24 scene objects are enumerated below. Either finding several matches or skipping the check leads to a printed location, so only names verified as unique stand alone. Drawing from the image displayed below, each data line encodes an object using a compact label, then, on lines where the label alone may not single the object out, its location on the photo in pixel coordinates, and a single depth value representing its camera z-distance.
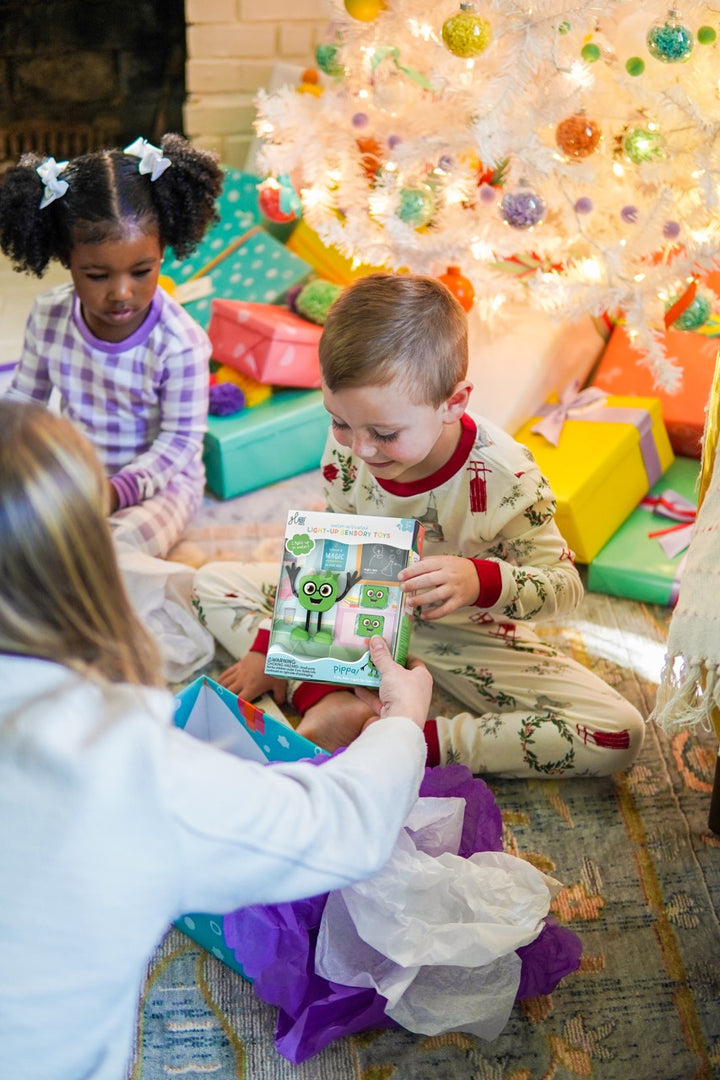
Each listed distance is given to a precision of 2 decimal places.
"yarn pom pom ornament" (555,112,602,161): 1.66
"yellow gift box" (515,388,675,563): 1.72
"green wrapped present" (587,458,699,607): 1.70
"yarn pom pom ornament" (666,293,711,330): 1.72
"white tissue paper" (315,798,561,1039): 1.01
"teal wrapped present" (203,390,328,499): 1.91
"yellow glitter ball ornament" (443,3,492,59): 1.56
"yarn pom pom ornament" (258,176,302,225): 2.04
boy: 1.22
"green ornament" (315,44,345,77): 1.94
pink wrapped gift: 1.98
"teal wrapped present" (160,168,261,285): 2.27
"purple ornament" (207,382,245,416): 1.92
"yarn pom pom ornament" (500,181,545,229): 1.69
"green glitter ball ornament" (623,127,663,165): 1.65
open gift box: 1.13
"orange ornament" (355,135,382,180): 1.93
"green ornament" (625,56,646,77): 1.62
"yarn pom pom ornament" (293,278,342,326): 2.05
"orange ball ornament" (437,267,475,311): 1.94
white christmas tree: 1.59
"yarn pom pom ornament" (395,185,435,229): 1.79
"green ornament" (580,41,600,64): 1.62
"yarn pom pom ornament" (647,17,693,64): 1.46
